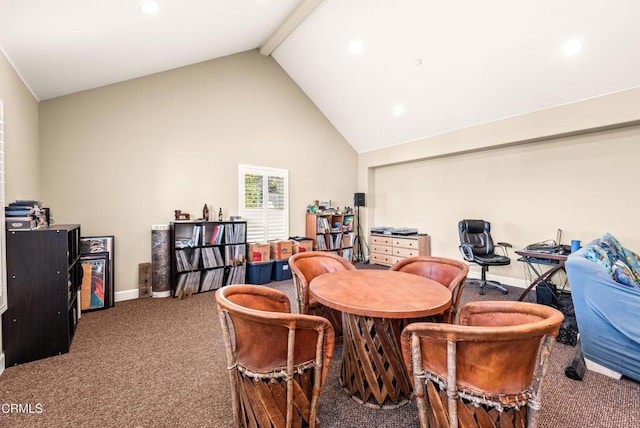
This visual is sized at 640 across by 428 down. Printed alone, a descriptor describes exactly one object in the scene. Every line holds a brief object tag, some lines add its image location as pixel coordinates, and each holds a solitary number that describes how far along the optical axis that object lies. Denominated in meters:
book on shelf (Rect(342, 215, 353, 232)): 6.41
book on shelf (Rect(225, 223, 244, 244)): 4.55
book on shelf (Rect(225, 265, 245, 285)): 4.57
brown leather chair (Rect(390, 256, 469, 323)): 2.10
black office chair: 4.47
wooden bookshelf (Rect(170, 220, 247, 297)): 4.12
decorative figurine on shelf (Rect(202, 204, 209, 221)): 4.58
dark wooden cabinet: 2.24
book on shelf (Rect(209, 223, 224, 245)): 4.48
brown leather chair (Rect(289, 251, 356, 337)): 2.36
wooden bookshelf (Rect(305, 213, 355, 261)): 5.85
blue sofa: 2.02
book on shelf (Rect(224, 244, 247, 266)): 4.54
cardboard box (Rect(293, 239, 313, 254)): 5.38
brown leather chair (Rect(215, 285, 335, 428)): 1.32
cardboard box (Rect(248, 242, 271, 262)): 4.84
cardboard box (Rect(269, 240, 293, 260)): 5.09
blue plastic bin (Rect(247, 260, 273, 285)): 4.78
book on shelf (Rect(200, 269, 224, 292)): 4.34
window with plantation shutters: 5.17
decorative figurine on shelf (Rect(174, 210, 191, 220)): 4.30
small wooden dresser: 5.66
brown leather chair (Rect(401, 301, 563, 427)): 1.07
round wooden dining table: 1.67
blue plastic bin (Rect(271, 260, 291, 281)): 5.07
